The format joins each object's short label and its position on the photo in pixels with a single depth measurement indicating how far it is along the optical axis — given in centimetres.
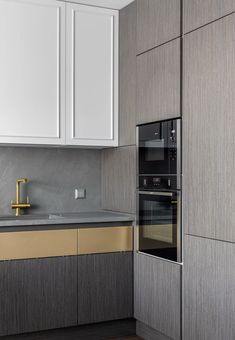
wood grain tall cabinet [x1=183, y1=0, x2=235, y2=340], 270
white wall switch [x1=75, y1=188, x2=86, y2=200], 429
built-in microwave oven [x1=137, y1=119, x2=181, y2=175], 323
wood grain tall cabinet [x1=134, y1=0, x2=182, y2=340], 322
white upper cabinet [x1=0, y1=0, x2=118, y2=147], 364
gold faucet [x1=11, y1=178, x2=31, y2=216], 397
